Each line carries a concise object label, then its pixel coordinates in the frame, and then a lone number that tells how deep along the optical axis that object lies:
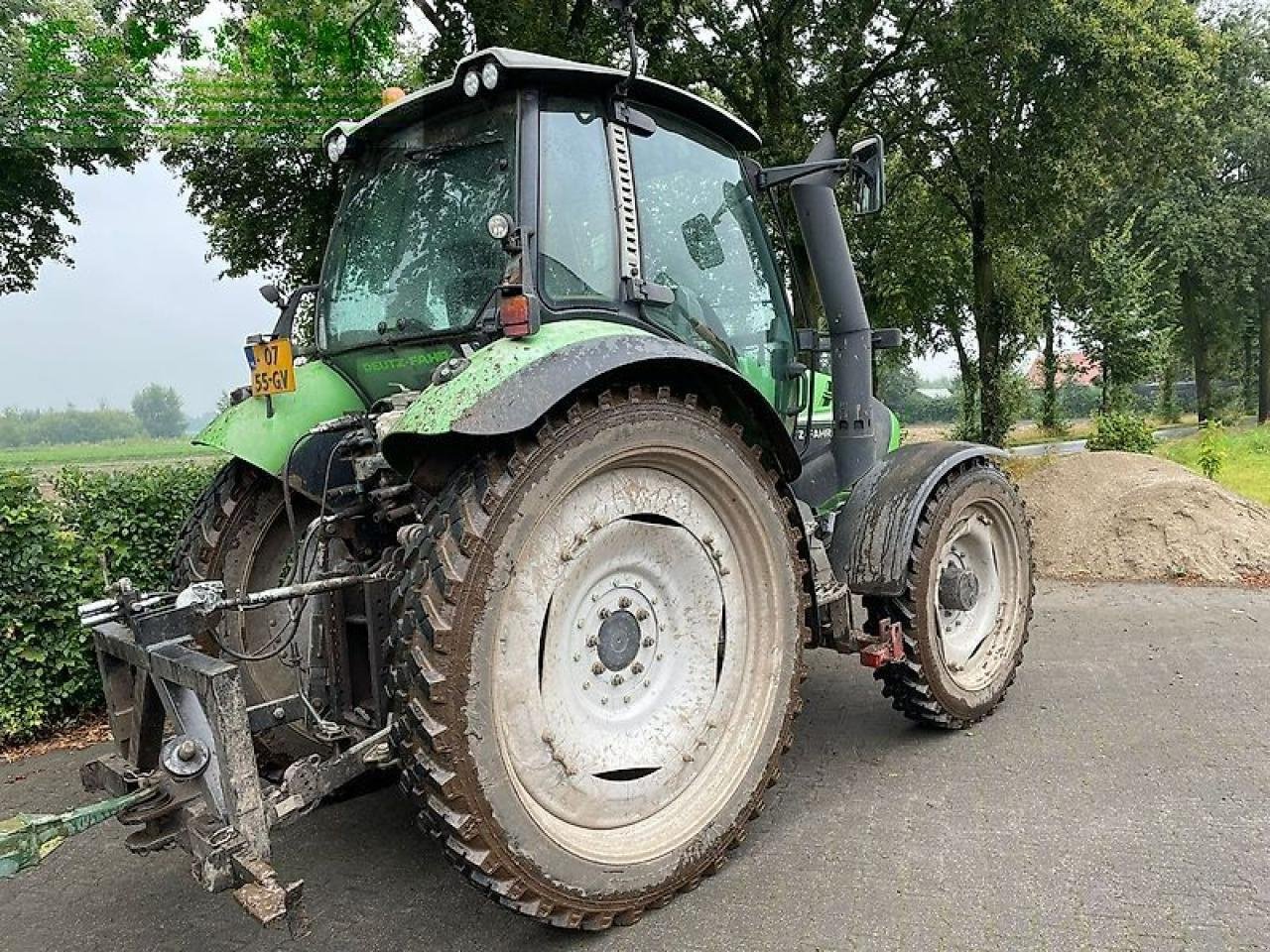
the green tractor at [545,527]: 2.36
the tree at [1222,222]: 23.41
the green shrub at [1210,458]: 10.60
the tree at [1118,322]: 15.93
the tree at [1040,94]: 8.76
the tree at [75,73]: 8.15
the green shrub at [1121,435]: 12.68
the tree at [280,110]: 8.62
